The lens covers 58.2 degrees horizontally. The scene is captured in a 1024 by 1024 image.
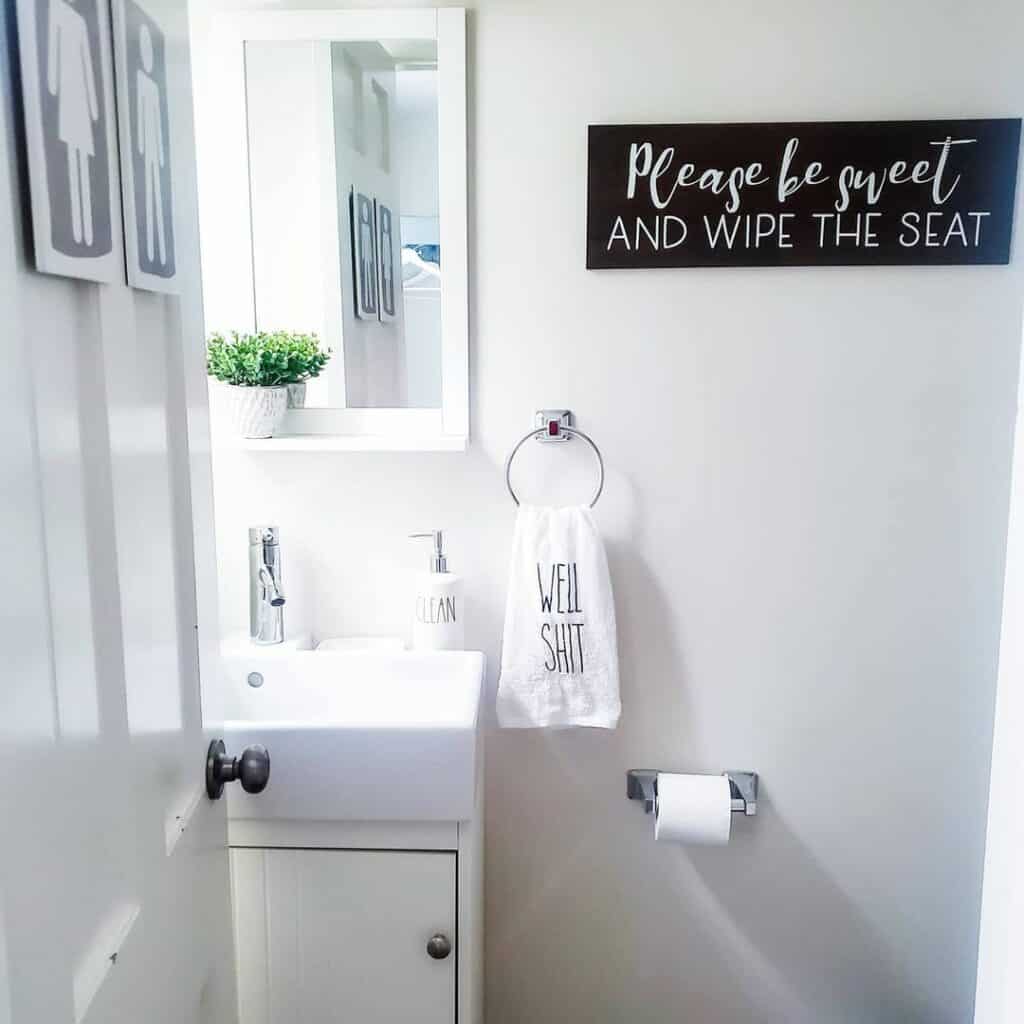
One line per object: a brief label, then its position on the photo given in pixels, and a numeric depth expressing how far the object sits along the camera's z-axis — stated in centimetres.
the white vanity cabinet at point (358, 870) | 127
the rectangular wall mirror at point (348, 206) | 152
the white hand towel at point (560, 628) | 158
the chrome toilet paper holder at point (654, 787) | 169
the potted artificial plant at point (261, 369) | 152
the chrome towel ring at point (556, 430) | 159
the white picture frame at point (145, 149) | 74
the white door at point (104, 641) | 57
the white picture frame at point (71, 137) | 58
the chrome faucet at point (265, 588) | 158
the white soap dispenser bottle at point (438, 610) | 158
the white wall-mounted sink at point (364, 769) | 126
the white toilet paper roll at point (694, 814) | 159
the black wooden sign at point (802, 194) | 150
